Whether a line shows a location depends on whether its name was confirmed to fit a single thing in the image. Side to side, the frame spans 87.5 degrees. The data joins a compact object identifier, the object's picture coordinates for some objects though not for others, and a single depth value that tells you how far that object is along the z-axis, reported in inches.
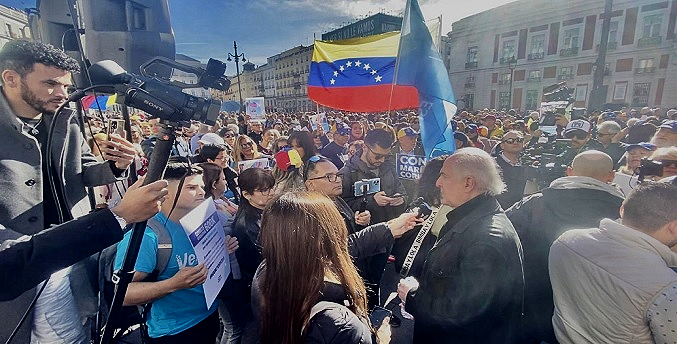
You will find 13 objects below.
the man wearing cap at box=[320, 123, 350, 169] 228.3
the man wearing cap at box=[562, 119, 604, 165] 210.3
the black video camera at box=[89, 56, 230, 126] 42.5
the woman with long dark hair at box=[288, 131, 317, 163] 191.9
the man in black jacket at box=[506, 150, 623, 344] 98.5
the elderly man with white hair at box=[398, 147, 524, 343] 72.4
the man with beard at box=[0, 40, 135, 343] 60.0
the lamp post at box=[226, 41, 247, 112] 1032.6
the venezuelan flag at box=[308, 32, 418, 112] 237.9
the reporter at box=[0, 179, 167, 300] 41.9
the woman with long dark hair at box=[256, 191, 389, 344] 49.1
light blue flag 168.7
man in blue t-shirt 69.7
